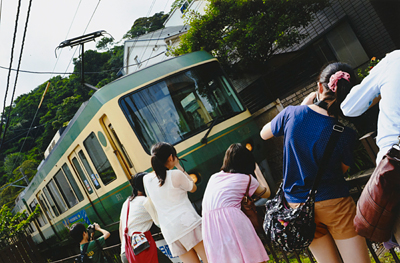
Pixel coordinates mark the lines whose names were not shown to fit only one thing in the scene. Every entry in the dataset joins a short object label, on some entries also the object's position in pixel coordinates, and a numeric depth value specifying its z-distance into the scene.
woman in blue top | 2.29
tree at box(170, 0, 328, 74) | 9.70
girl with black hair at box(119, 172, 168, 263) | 4.02
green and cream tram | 6.10
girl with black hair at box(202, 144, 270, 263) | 2.95
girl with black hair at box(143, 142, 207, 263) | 3.61
